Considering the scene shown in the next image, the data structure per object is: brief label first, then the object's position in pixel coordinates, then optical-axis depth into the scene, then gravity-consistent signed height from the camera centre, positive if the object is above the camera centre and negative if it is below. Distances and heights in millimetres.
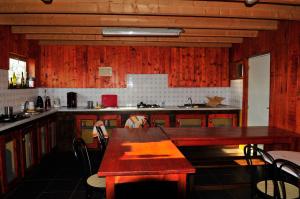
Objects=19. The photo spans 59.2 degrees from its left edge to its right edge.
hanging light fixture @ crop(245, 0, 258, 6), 2718 +905
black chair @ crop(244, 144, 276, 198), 2322 -919
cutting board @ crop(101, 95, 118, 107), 5934 -233
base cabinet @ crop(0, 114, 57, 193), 3256 -862
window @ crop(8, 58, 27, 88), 4730 +354
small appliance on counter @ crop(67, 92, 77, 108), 5795 -221
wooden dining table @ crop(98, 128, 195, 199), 1929 -584
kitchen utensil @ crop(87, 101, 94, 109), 5765 -310
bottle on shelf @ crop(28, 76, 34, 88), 5332 +167
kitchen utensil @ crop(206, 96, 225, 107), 5953 -273
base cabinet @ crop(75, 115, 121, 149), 5375 -683
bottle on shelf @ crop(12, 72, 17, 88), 4727 +189
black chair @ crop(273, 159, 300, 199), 1982 -713
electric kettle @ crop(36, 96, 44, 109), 5617 -254
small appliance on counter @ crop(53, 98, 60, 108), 5848 -288
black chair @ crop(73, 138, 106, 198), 2506 -894
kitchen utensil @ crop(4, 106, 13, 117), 4074 -311
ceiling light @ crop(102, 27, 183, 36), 3967 +880
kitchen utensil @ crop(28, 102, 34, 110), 4891 -292
